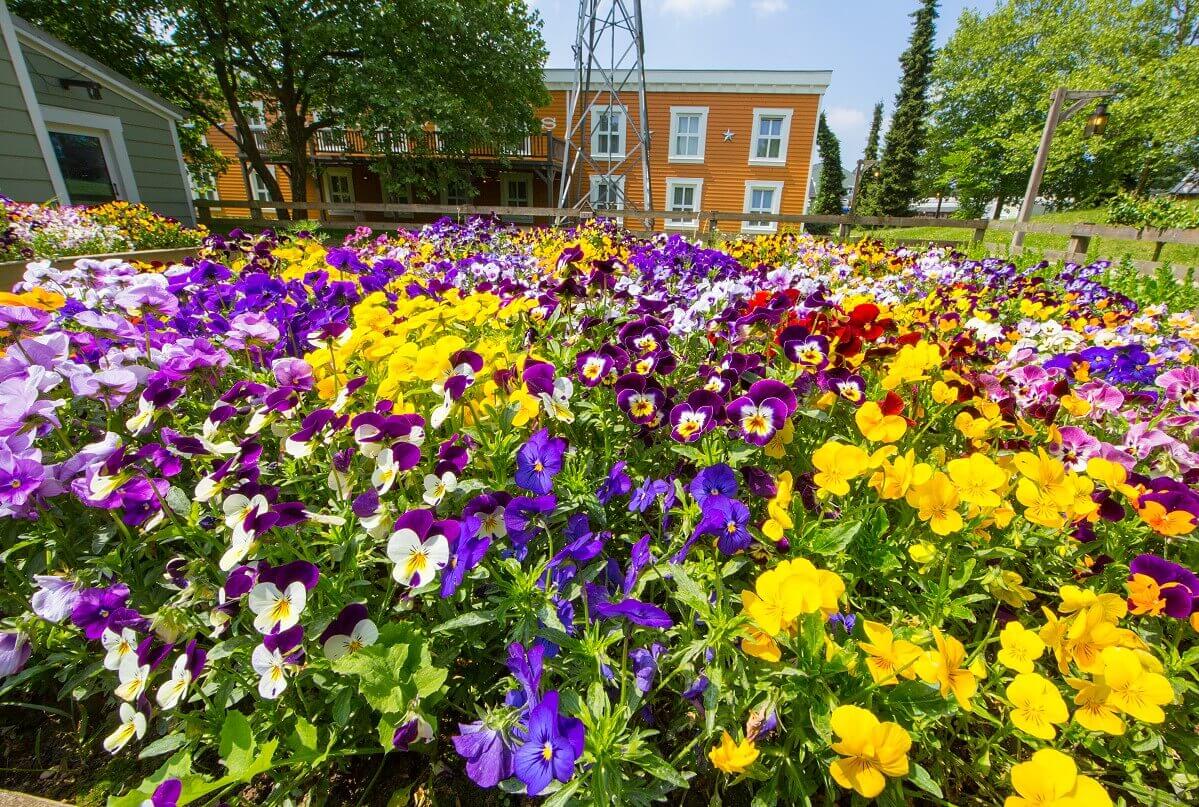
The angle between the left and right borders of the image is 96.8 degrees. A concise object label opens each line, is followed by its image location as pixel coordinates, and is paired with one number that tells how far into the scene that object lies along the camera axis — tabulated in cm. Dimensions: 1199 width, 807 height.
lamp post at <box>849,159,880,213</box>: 2383
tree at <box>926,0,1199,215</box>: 2825
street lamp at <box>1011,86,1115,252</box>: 913
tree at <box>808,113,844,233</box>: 4094
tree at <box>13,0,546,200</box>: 1421
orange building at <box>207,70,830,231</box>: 2161
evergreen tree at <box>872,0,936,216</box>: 3534
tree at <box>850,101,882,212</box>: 3734
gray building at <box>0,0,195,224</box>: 780
